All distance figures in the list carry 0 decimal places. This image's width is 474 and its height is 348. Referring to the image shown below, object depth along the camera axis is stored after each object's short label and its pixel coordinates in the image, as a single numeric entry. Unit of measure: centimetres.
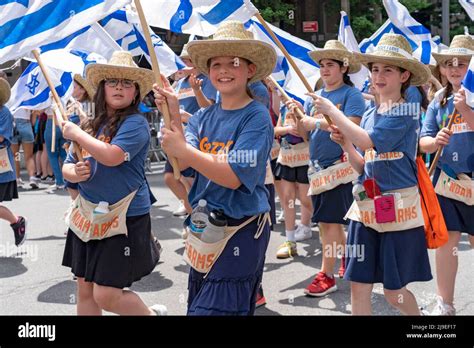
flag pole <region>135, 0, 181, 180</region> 320
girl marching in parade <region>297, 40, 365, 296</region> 575
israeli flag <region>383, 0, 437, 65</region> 728
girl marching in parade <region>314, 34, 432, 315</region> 409
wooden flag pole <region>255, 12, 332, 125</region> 415
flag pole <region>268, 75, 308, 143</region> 460
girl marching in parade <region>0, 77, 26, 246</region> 732
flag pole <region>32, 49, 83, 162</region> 420
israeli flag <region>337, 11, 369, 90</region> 771
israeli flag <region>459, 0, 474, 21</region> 511
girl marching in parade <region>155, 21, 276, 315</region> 336
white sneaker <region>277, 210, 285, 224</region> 911
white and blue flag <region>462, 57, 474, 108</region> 443
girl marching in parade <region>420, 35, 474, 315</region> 499
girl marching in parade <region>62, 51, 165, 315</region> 407
